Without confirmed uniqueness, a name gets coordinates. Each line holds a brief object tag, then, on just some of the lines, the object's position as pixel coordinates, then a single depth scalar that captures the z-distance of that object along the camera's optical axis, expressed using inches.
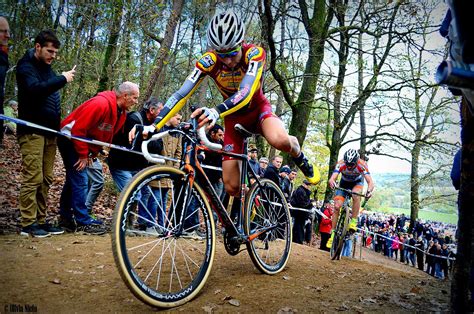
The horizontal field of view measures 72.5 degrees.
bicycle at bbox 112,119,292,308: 98.7
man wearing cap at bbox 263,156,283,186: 363.9
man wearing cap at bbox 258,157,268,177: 413.3
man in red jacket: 210.1
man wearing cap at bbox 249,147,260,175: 354.7
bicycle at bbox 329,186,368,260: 289.4
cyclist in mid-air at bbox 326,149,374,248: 321.4
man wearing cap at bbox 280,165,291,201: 394.9
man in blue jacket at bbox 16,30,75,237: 184.4
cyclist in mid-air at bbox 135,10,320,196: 137.6
